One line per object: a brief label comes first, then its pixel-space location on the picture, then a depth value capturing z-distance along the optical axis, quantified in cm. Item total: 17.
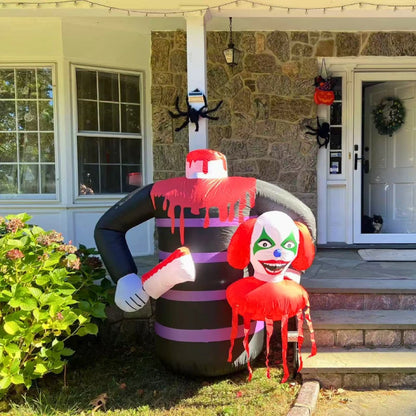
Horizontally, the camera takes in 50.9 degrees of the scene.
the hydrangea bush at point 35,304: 254
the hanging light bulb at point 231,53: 461
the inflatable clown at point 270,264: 235
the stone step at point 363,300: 338
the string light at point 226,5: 344
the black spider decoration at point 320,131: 512
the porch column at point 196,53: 347
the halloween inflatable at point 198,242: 273
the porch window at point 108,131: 484
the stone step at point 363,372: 282
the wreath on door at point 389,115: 552
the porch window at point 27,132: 472
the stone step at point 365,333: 307
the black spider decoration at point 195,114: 348
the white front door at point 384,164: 532
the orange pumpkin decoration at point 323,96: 500
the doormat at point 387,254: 455
